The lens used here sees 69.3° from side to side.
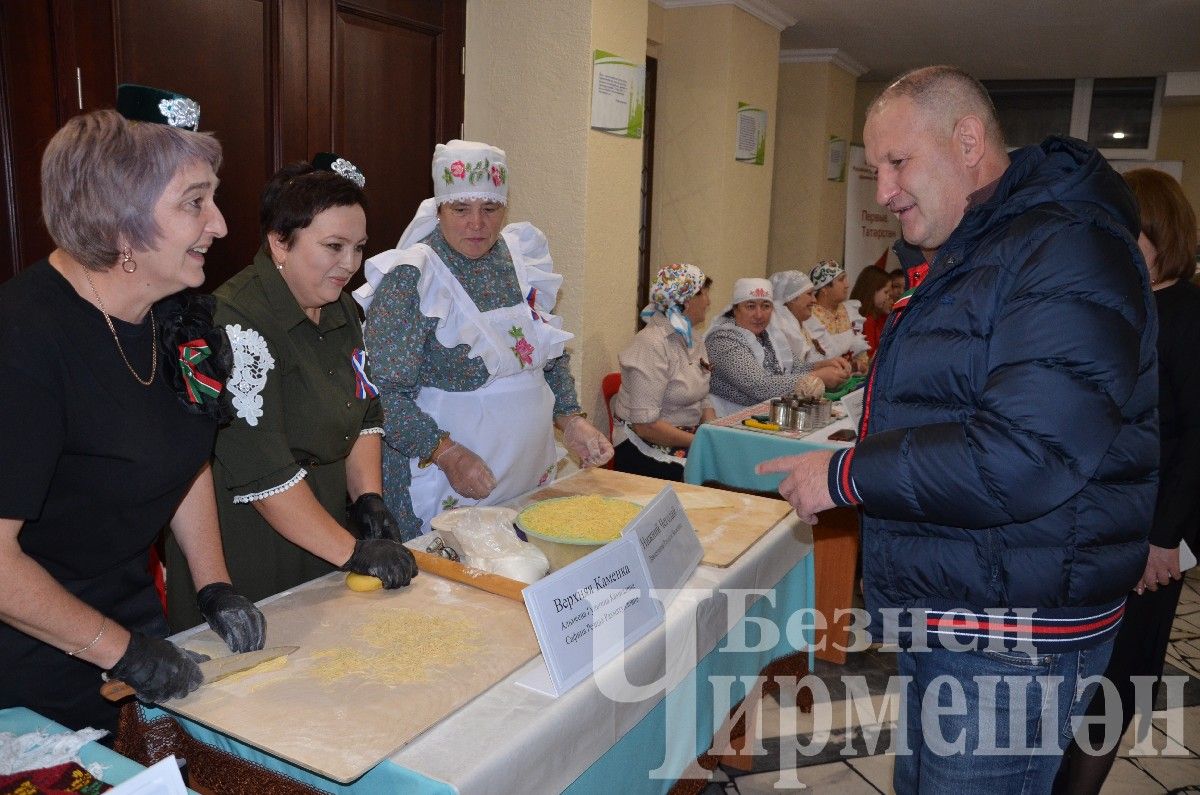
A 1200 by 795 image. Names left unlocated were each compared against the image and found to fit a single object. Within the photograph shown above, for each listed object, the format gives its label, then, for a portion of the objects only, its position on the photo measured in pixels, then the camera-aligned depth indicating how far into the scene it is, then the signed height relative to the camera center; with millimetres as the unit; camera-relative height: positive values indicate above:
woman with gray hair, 1099 -247
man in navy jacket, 1163 -258
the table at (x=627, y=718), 1019 -652
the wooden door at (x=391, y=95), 3209 +531
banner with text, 7555 +240
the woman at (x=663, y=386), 3730 -621
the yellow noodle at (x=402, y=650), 1178 -590
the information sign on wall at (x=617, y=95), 3799 +642
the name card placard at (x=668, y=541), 1442 -518
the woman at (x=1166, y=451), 1995 -437
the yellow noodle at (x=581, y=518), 1580 -530
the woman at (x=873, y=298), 6062 -347
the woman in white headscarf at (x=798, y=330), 4699 -461
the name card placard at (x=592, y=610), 1169 -532
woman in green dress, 1484 -327
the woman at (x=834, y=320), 5344 -449
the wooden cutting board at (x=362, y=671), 1025 -591
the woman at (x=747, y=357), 4141 -540
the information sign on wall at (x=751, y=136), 5461 +691
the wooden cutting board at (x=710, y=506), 1737 -584
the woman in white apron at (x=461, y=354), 2080 -295
